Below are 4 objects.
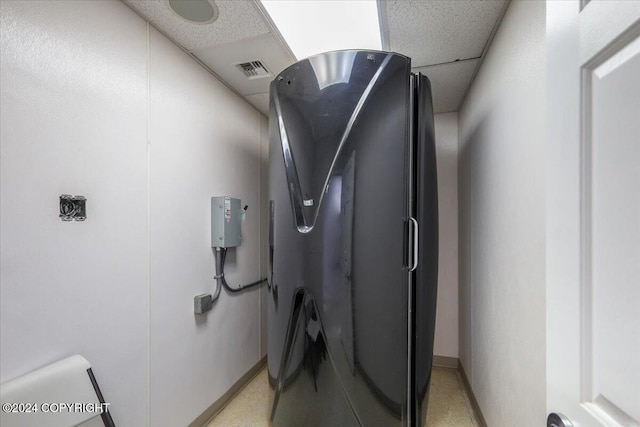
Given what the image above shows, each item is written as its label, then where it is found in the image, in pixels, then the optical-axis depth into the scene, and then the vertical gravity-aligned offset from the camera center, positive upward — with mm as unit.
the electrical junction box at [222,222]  1867 -69
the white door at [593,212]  459 -1
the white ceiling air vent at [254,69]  1833 +1021
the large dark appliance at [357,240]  1306 -139
